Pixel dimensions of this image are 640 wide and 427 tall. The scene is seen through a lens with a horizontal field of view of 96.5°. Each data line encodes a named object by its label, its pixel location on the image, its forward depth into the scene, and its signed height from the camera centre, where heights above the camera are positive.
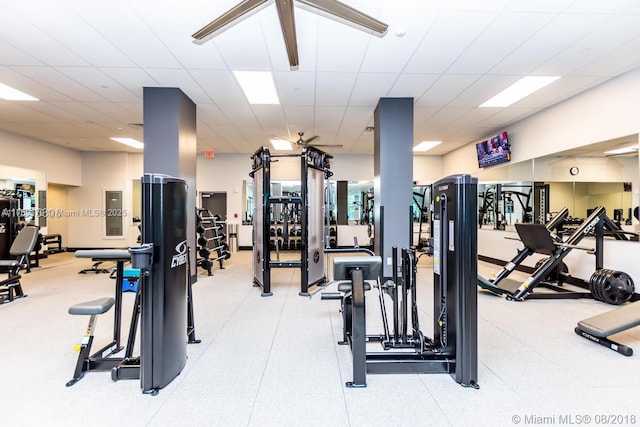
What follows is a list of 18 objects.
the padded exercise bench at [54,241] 8.31 -0.75
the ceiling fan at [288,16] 2.40 +1.78
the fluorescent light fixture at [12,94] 4.88 +2.20
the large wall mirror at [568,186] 4.40 +0.51
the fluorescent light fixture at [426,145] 8.47 +2.10
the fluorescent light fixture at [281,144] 8.31 +2.14
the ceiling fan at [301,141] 7.36 +1.92
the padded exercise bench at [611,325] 2.73 -1.12
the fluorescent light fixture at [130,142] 8.15 +2.19
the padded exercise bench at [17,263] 4.40 -0.74
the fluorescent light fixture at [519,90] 4.55 +2.12
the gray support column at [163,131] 4.85 +1.44
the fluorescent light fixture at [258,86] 4.41 +2.16
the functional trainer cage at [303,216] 4.72 -0.03
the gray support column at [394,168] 5.26 +0.84
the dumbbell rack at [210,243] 6.07 -0.67
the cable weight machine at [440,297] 2.19 -0.70
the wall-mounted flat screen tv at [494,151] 6.71 +1.55
